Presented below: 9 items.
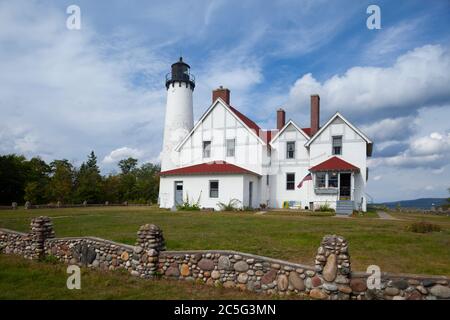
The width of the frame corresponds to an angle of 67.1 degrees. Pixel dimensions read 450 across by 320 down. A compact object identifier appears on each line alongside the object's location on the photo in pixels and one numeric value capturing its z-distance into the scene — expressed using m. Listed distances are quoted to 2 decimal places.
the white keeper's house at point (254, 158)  24.73
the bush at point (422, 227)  13.31
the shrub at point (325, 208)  23.73
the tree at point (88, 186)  39.62
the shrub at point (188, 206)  24.56
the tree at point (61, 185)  38.16
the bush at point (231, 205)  24.34
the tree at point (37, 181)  38.33
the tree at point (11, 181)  38.88
